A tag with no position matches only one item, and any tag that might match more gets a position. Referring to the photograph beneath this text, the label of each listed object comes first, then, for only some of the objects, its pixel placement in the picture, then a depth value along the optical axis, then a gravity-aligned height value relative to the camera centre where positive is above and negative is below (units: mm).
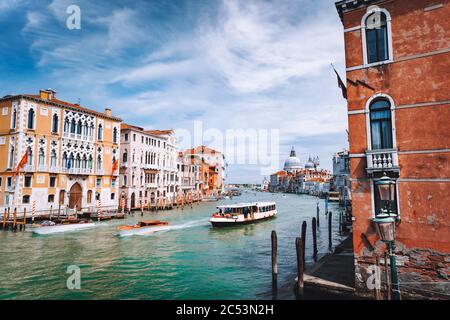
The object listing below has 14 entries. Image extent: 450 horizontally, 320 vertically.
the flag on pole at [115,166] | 33291 +1904
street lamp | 6199 -890
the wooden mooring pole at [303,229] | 14247 -2278
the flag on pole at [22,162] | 24188 +1754
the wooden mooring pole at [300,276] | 9857 -3106
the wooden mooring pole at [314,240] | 15520 -3090
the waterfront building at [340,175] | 54281 +1390
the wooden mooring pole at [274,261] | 10949 -2991
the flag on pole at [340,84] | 10058 +3228
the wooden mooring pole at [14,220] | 21984 -2622
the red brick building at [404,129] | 7883 +1436
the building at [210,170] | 66750 +3219
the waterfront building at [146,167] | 38688 +2200
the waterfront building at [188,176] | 54394 +1227
